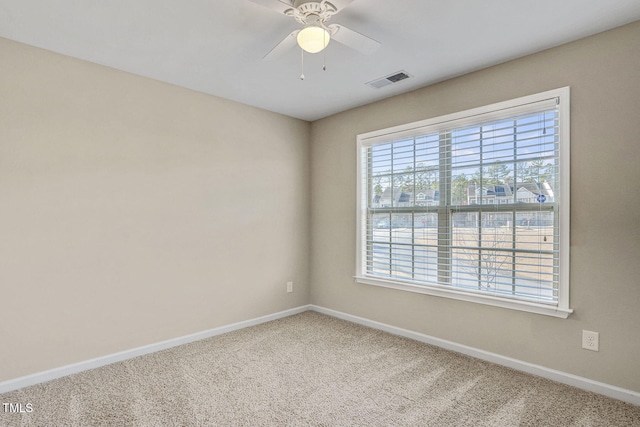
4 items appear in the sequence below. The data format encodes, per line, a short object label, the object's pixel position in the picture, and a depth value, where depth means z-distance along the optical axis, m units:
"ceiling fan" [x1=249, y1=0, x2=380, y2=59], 1.74
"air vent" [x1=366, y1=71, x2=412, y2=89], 2.90
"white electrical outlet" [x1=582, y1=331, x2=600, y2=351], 2.28
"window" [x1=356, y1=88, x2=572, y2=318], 2.48
